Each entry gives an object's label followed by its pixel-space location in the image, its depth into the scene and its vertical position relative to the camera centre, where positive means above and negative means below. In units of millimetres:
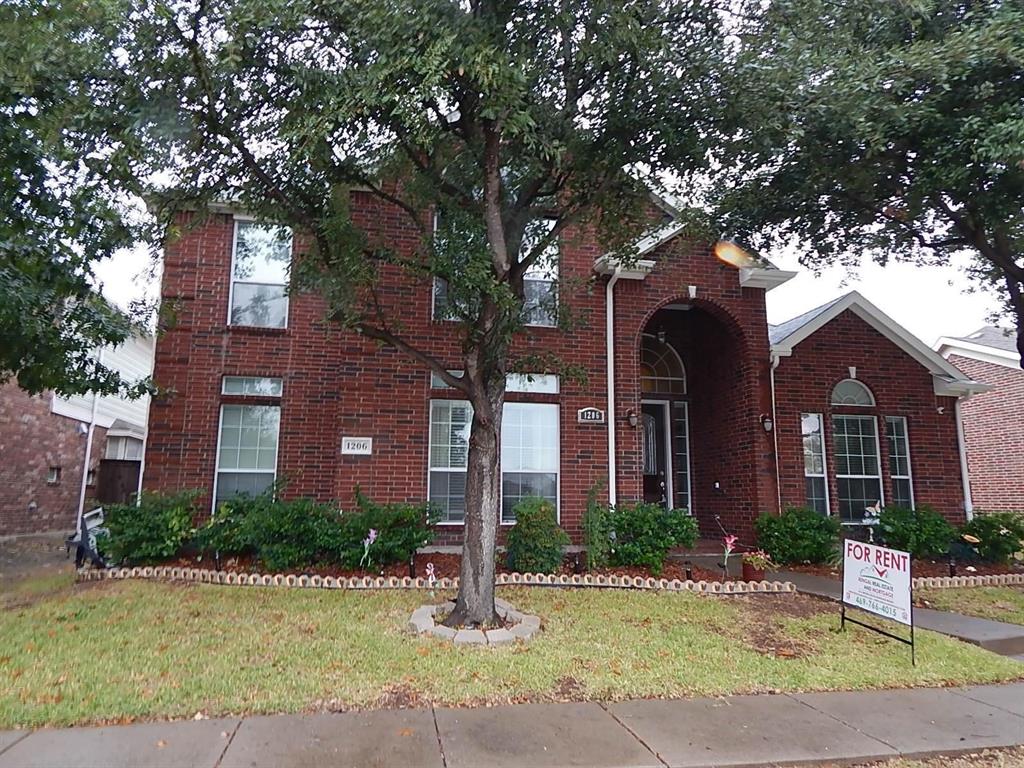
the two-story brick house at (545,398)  10336 +1477
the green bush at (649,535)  9281 -673
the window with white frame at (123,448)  20297 +1097
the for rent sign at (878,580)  6199 -901
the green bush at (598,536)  9414 -710
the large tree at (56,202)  5859 +3026
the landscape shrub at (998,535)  10609 -732
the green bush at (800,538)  10258 -771
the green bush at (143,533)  9227 -694
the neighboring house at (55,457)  15398 +664
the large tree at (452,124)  5719 +3618
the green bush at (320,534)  8984 -669
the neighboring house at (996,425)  16797 +1703
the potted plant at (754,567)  8805 -1056
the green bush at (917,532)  10484 -696
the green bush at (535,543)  9039 -776
